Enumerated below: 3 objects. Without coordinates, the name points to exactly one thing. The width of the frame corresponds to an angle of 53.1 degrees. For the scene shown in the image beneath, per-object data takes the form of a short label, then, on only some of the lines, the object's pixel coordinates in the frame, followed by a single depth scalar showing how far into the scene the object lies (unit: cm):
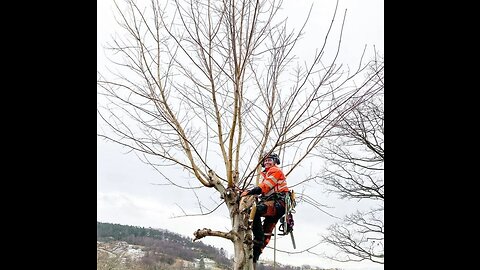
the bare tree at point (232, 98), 413
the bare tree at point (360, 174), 801
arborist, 405
